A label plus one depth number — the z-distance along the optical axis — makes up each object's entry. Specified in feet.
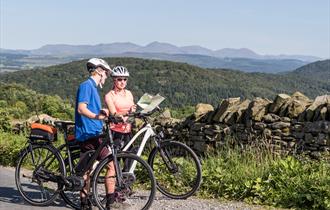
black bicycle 18.65
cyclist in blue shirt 19.20
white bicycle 20.21
